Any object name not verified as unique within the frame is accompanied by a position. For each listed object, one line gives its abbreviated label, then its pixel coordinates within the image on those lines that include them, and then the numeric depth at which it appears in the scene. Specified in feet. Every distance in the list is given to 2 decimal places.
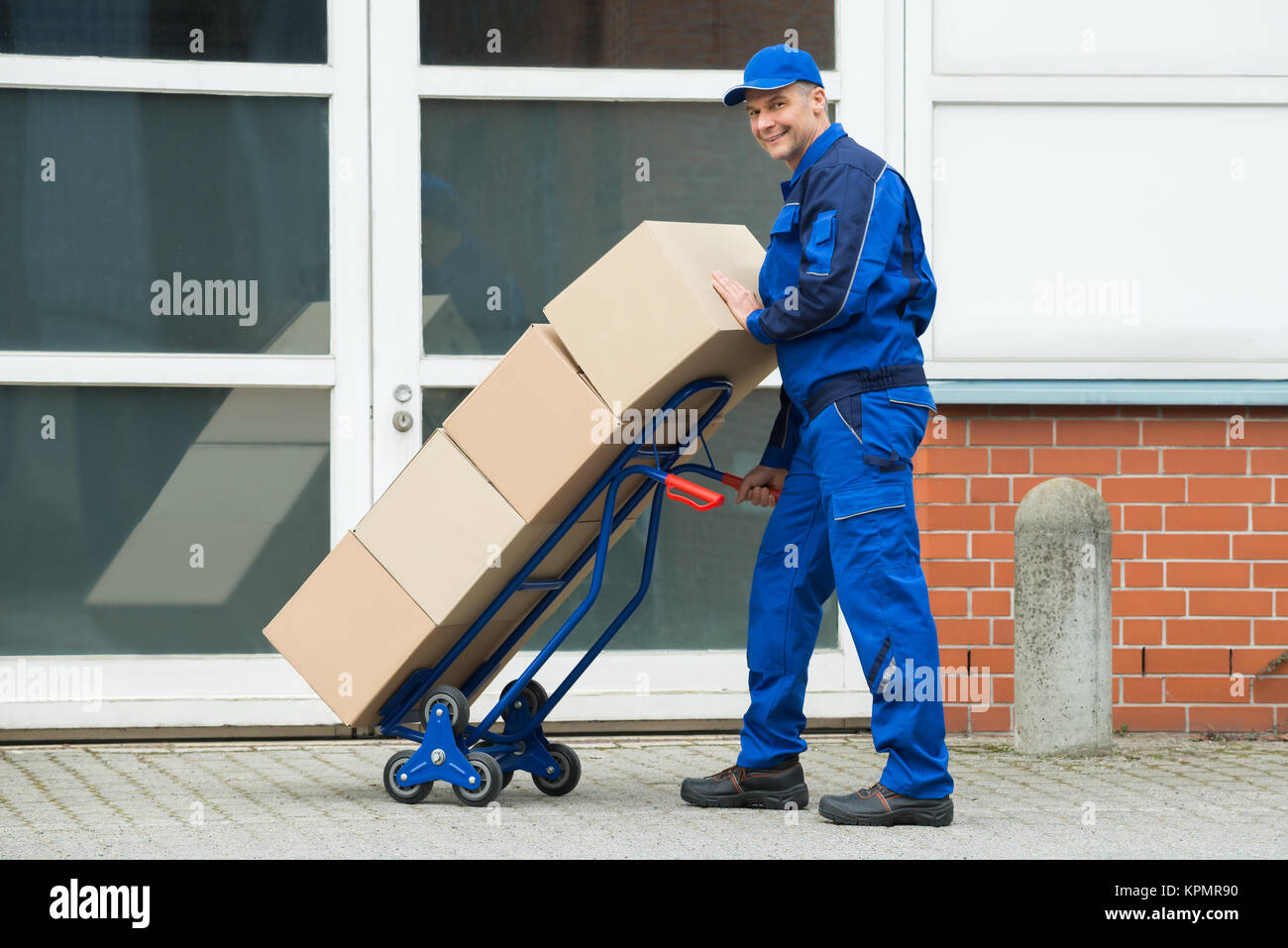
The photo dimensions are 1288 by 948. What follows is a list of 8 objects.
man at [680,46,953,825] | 29.07
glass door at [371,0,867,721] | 41.96
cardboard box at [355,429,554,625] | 30.30
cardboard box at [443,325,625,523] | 29.78
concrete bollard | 38.58
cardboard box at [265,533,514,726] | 30.91
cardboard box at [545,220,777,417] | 29.12
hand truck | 30.73
